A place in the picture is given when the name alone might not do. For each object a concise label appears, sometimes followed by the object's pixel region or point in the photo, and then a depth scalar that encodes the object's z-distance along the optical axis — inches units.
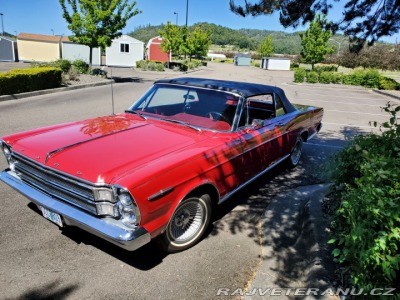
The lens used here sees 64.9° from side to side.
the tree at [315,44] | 1360.7
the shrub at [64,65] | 705.0
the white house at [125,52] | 1583.4
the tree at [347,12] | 235.6
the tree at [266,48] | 2778.1
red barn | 1805.6
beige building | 1503.4
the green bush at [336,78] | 1051.9
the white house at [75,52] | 1541.6
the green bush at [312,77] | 1035.3
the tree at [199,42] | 1623.5
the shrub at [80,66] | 792.6
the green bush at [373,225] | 85.0
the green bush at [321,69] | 1327.5
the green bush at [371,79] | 974.9
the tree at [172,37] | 1400.6
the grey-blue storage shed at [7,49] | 1425.9
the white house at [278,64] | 2137.1
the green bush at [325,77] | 1043.3
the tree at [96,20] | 725.3
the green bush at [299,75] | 1037.0
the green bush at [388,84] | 934.4
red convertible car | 109.3
